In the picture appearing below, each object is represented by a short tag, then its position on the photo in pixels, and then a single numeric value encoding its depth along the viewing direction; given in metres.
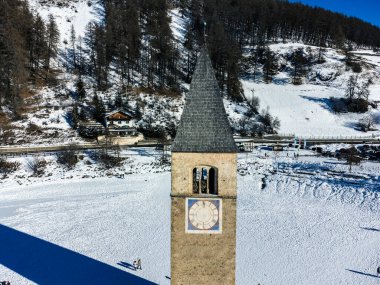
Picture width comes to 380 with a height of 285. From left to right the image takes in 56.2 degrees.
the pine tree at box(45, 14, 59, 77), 77.69
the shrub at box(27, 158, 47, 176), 44.50
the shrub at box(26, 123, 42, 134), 57.06
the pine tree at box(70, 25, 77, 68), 82.38
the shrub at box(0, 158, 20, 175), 43.47
